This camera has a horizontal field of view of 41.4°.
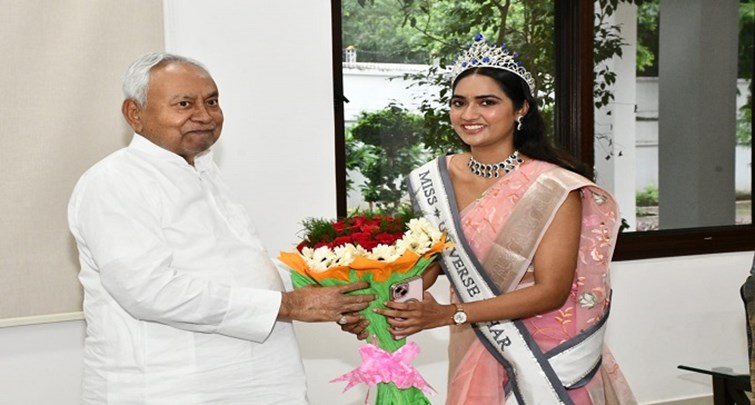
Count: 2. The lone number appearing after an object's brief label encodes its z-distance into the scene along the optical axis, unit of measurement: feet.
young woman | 9.21
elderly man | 7.51
